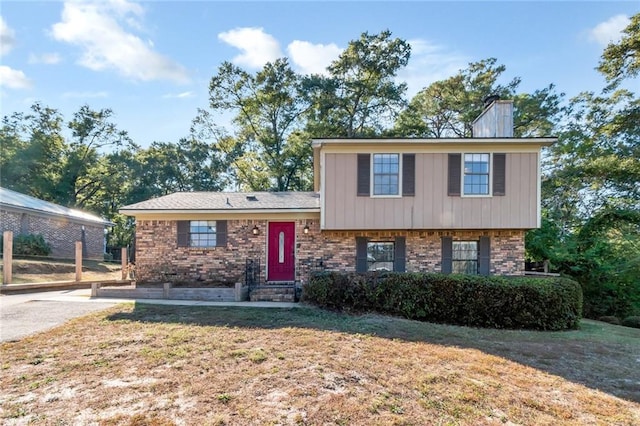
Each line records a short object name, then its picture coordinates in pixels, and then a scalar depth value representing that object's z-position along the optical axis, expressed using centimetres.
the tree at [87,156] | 2644
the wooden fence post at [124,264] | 1373
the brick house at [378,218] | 998
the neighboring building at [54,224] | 1577
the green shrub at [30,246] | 1502
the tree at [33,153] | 2450
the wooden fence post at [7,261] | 988
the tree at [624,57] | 1334
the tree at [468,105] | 1961
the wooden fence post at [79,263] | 1196
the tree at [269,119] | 2294
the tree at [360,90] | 2230
